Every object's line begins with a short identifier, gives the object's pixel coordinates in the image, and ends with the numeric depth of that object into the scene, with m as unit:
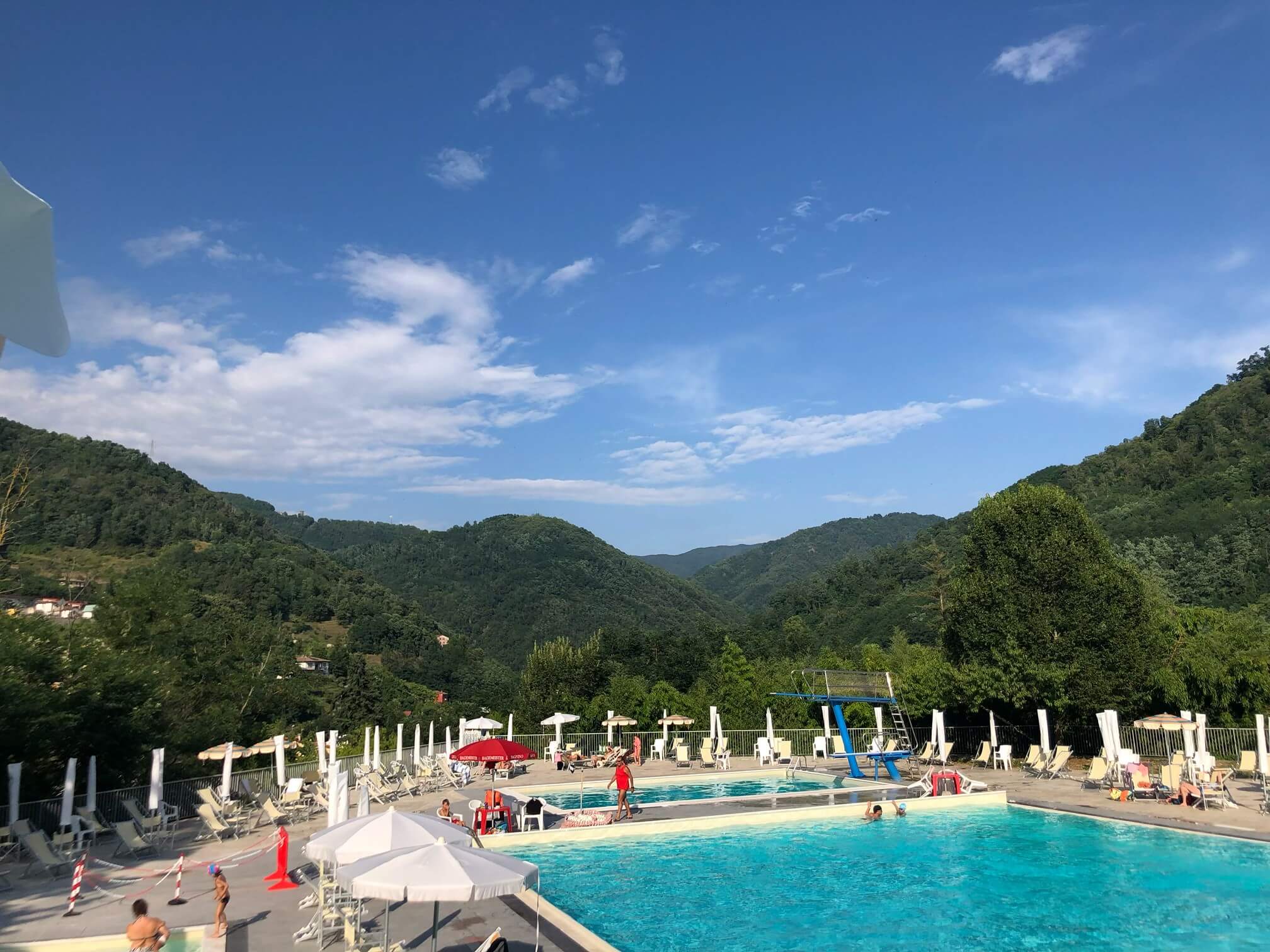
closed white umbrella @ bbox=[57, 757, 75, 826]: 12.71
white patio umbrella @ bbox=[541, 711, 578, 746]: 27.05
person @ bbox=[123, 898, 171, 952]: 7.10
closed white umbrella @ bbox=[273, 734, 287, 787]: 17.39
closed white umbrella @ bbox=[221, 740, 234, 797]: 15.70
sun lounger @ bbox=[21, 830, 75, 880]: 11.32
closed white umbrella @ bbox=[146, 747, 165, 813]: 13.98
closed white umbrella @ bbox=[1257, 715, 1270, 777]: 16.62
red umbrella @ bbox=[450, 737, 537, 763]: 17.23
